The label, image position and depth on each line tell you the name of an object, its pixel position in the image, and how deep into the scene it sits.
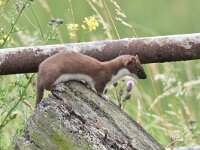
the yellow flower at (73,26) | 9.28
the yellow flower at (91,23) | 9.41
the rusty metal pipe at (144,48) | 8.49
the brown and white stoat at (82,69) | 8.21
